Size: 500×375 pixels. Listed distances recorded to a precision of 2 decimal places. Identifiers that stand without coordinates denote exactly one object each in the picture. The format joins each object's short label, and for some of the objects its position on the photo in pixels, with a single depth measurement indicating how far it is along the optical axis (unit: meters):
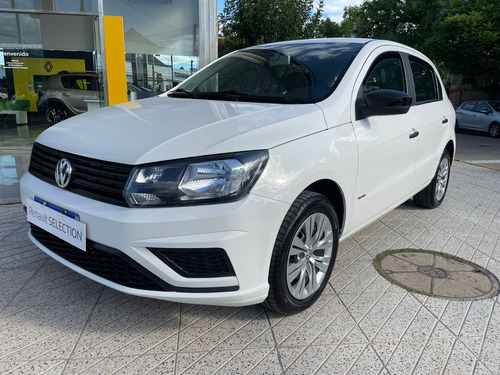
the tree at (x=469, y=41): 15.50
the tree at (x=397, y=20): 24.66
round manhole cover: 2.95
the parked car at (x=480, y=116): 15.94
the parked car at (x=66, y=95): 8.04
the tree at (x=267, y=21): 11.83
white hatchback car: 2.01
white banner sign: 2.17
